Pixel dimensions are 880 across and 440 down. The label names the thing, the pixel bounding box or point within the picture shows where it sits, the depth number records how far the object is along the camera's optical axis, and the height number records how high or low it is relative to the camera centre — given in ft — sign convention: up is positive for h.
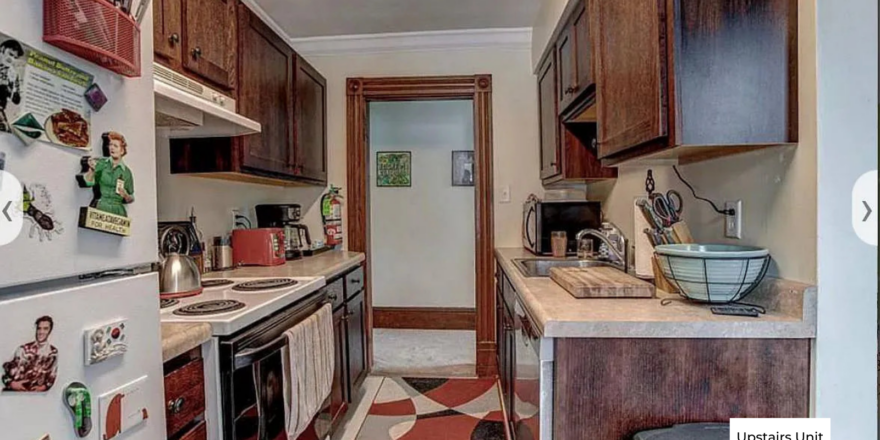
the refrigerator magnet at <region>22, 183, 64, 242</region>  2.44 +0.01
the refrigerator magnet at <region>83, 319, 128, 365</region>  2.78 -0.71
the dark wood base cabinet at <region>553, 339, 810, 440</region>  4.08 -1.40
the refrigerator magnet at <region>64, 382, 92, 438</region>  2.67 -0.99
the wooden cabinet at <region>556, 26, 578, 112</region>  7.69 +2.19
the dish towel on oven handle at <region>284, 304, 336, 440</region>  6.03 -2.01
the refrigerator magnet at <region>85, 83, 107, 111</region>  2.82 +0.64
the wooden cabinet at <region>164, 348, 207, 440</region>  4.13 -1.52
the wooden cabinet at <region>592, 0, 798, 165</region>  4.20 +1.08
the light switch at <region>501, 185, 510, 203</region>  11.86 +0.35
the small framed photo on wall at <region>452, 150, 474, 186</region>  16.05 +1.26
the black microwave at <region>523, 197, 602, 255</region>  10.06 -0.23
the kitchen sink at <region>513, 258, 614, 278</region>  8.75 -0.96
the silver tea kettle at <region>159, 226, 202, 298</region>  6.15 -0.76
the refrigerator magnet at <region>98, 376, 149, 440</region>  2.94 -1.15
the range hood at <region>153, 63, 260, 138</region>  5.26 +1.12
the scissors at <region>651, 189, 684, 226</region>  5.88 -0.03
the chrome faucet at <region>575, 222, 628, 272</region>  7.64 -0.52
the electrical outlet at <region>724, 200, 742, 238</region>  5.08 -0.17
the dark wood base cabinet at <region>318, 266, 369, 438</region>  8.47 -2.35
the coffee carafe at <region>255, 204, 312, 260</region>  10.70 -0.22
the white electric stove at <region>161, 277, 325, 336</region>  4.97 -1.00
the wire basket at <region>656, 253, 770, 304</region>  4.41 -0.61
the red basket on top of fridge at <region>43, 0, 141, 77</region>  2.56 +0.96
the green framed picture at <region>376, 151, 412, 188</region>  16.31 +1.29
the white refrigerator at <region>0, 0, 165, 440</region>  2.38 -0.44
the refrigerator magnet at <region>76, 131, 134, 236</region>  2.78 +0.15
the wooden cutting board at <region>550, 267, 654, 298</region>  5.17 -0.81
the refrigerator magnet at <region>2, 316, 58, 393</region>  2.35 -0.70
